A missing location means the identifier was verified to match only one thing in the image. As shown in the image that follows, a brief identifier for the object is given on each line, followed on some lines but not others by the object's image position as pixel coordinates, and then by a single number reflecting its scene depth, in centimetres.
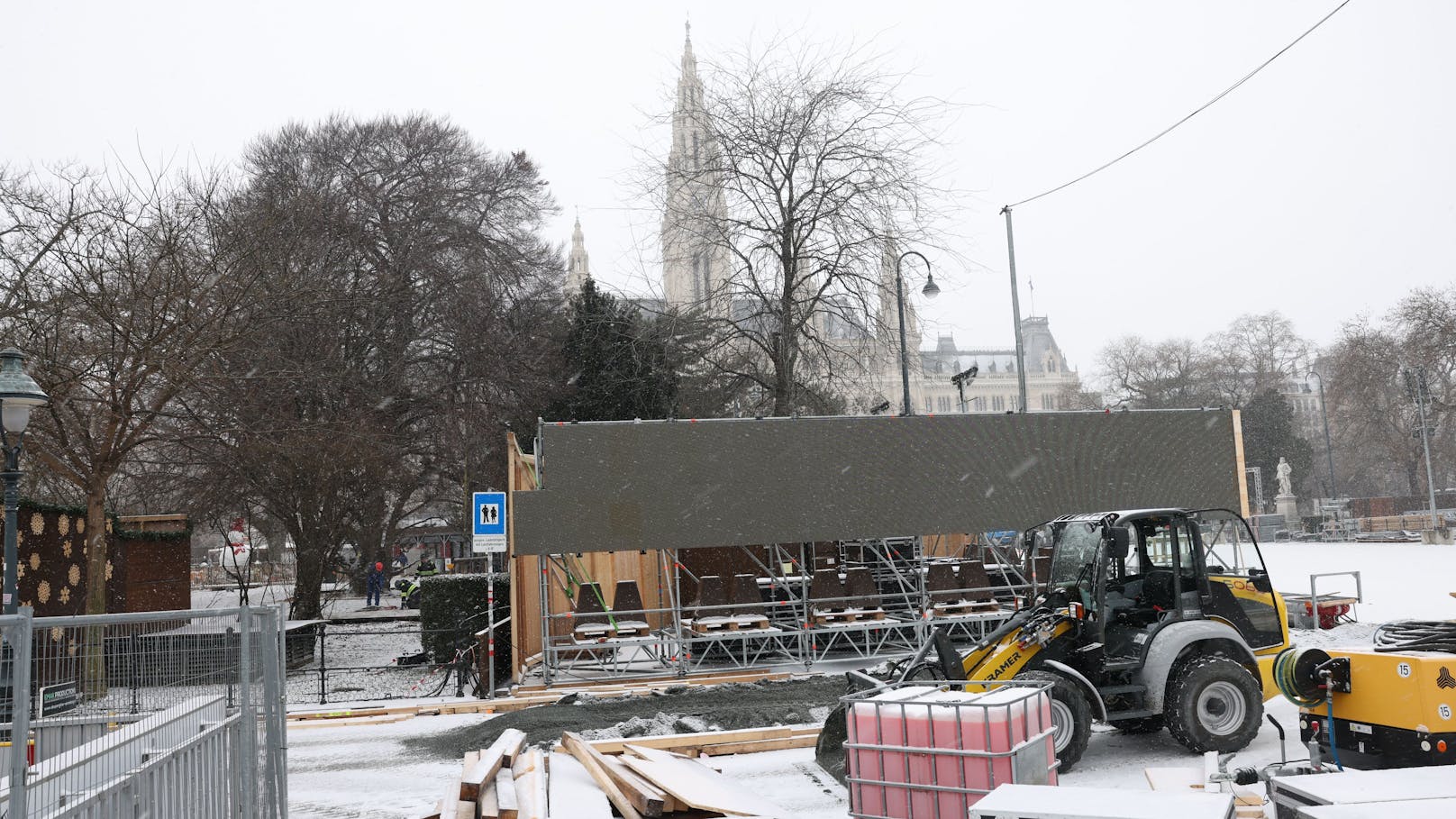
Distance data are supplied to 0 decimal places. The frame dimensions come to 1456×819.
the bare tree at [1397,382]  5647
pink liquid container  761
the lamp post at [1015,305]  2633
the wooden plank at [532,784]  819
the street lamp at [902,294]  2266
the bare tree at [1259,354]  7769
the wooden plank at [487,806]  782
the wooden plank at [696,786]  838
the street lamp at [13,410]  1116
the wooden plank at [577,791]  827
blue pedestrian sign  1564
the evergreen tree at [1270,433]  7212
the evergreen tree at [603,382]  3825
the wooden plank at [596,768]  851
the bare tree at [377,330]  2573
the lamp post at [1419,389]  5051
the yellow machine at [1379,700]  759
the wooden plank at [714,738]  1155
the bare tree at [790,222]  2616
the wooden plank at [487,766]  811
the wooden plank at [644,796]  830
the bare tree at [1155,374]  7362
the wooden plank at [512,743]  969
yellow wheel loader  1038
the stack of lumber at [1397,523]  5230
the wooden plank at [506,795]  793
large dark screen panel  1741
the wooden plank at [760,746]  1173
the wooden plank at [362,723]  1490
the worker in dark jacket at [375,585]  3512
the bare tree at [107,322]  1756
